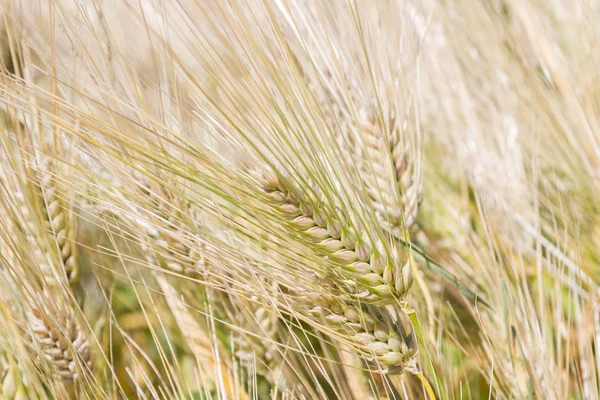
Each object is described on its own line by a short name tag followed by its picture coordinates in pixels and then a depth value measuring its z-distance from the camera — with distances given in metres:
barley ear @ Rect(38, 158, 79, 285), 0.63
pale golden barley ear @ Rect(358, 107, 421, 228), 0.62
